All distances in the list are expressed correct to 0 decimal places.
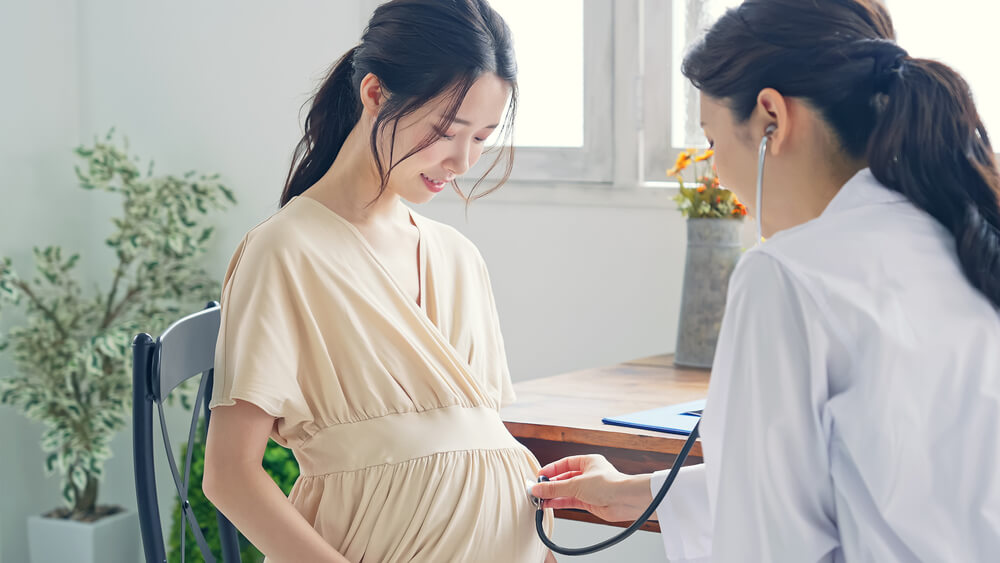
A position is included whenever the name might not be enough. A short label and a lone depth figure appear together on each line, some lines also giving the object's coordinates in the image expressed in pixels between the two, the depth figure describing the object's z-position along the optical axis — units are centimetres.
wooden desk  154
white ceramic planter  299
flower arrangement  216
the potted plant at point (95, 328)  286
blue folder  155
